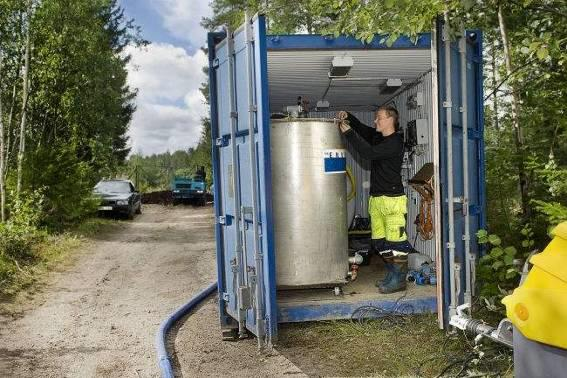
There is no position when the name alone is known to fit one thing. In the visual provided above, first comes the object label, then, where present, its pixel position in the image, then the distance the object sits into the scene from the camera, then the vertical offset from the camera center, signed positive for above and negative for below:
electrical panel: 7.69 +0.50
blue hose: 5.09 -1.69
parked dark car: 21.64 -0.66
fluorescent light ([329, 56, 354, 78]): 6.15 +1.17
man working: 6.56 -0.20
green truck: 32.53 -0.70
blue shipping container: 5.26 +0.12
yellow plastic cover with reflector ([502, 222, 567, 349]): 2.42 -0.59
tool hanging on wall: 7.36 -0.36
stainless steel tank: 5.89 -0.28
